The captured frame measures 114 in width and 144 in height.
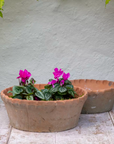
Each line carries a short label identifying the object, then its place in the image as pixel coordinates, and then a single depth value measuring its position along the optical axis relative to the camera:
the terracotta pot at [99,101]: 2.38
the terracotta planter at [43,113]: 1.90
